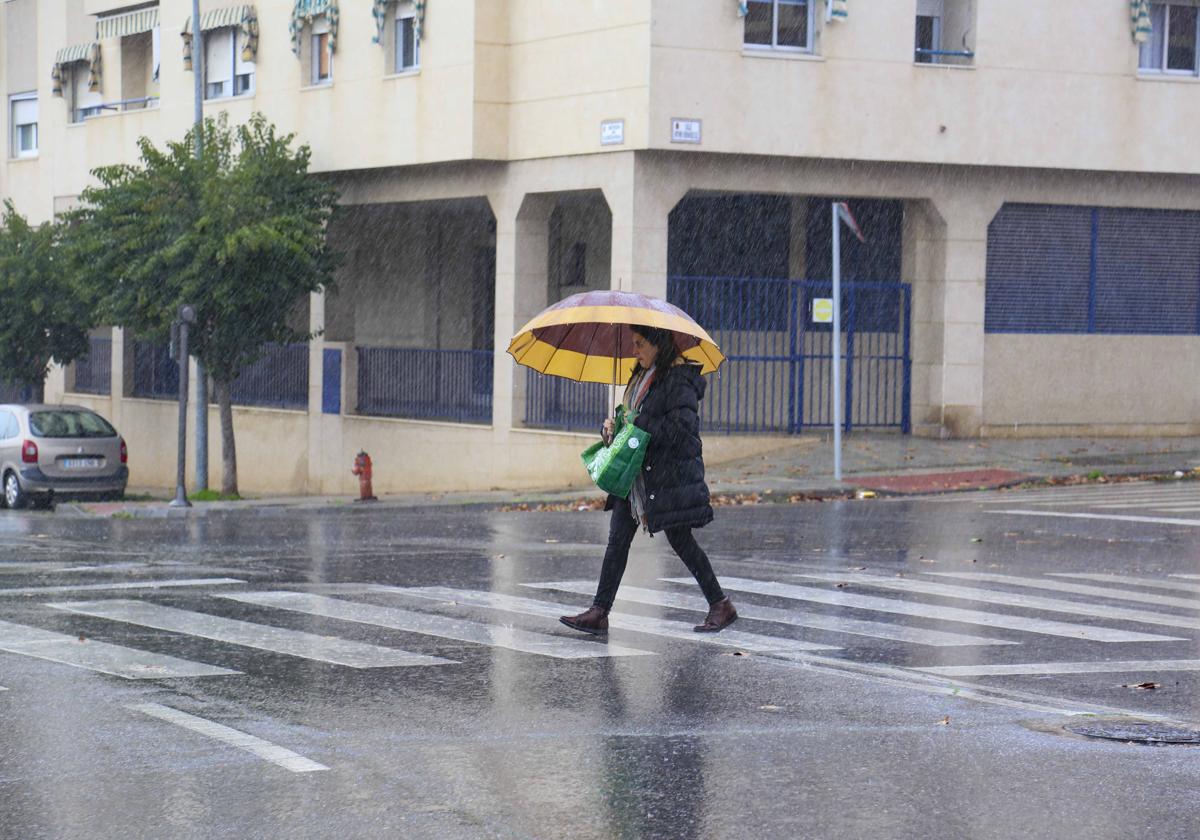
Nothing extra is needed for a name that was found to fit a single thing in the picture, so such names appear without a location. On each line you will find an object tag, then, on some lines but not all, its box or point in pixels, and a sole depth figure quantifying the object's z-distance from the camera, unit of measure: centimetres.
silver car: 2634
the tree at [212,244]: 2727
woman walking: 1005
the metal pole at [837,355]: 2205
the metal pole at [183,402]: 2509
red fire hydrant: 2514
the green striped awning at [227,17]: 3164
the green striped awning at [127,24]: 3497
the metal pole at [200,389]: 2834
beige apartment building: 2464
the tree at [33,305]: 3391
